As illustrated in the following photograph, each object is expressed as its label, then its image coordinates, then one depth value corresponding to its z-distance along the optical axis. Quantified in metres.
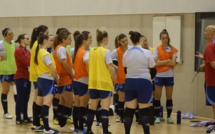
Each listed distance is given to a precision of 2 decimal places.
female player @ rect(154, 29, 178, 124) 19.84
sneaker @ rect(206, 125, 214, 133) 18.00
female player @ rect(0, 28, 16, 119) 20.44
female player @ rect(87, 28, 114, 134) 15.78
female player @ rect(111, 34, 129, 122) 18.87
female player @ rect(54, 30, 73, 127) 17.30
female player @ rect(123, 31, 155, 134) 14.93
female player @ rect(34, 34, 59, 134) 16.52
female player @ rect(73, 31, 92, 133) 16.80
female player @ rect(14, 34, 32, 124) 18.83
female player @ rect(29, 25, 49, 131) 17.49
